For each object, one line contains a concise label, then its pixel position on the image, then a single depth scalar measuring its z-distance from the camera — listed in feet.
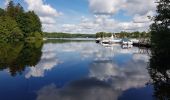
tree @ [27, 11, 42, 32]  175.41
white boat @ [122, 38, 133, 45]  137.68
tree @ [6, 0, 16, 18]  173.18
